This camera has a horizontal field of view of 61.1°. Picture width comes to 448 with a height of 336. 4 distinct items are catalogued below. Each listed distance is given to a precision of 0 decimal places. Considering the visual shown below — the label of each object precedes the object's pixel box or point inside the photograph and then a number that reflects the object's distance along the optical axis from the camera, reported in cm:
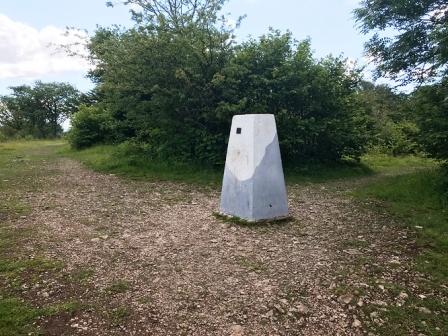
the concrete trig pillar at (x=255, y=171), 609
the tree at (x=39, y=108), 4341
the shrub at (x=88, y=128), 1741
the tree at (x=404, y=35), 895
